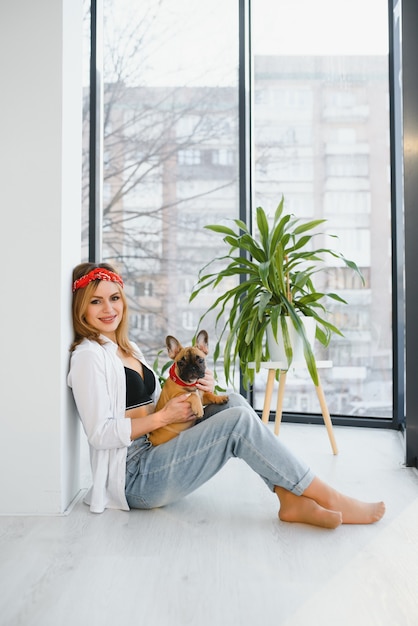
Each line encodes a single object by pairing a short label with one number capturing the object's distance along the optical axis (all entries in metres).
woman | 2.14
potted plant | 3.26
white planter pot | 3.33
